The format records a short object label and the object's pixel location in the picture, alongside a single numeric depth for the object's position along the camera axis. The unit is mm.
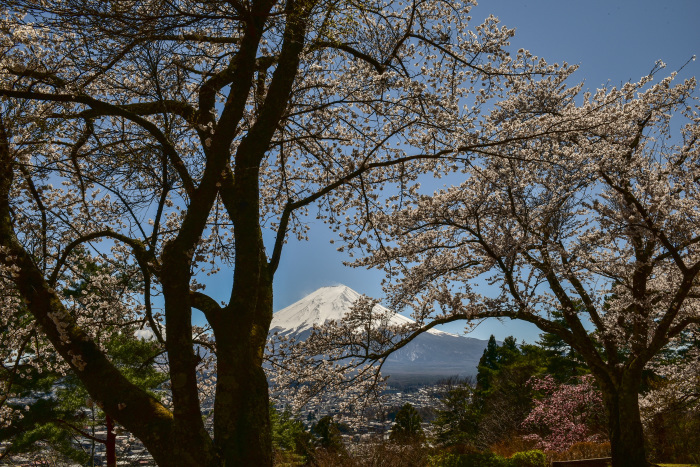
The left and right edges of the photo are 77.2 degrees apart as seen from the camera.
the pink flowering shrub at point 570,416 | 15359
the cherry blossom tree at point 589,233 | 7676
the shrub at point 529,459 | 10734
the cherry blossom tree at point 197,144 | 3529
